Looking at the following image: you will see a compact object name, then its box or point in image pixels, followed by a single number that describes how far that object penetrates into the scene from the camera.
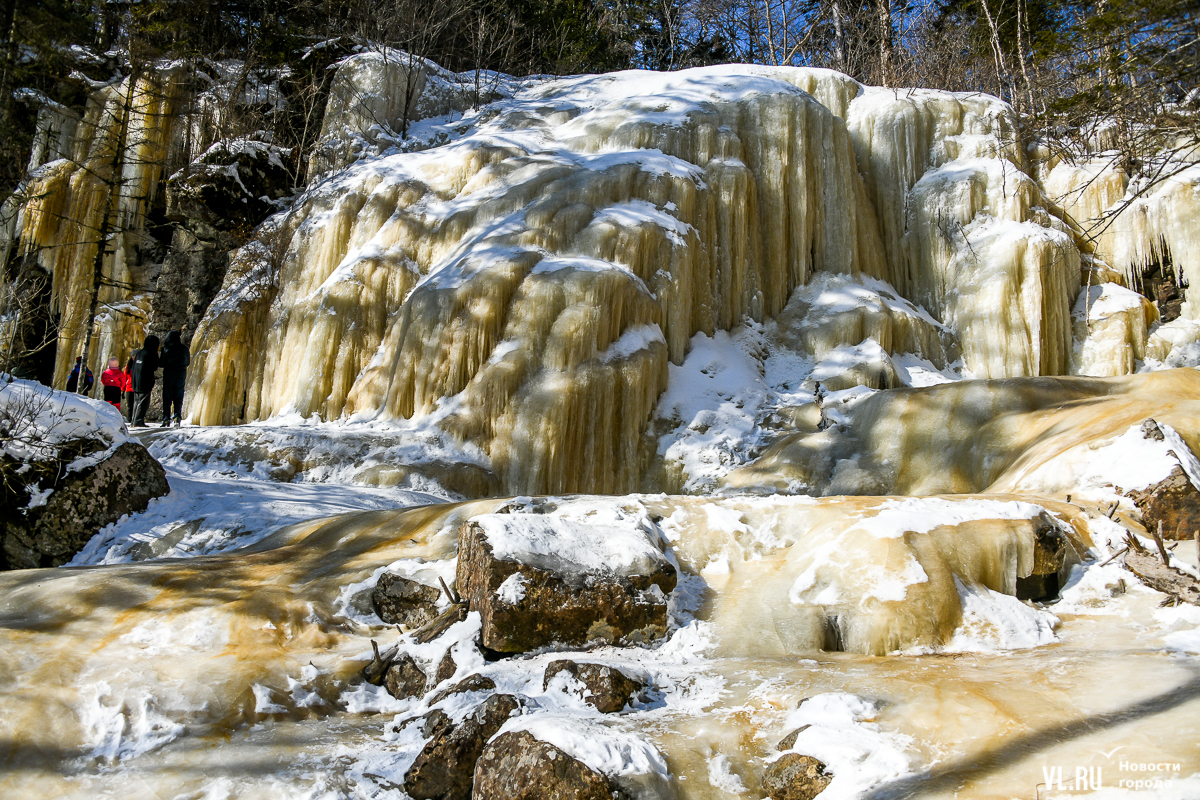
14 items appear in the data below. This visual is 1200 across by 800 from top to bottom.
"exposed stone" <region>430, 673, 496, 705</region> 4.06
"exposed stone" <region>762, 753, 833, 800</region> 3.17
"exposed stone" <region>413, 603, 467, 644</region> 4.63
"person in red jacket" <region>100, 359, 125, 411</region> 11.06
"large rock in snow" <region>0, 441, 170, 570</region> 6.64
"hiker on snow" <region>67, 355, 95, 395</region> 12.73
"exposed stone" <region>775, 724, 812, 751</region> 3.40
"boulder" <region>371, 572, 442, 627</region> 5.14
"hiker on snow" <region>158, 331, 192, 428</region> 10.97
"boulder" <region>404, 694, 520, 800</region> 3.48
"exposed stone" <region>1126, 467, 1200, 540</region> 5.36
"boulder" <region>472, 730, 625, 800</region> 3.18
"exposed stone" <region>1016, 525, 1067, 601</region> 4.95
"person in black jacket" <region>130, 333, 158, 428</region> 10.72
